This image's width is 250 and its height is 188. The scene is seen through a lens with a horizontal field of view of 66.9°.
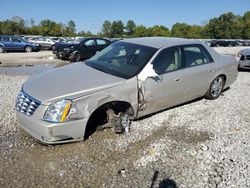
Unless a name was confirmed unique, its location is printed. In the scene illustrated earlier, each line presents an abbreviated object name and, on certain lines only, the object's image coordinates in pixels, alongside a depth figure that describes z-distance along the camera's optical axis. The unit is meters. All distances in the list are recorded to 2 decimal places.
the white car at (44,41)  19.21
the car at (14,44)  14.73
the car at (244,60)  8.04
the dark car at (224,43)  29.87
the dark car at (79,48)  11.12
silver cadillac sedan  2.70
